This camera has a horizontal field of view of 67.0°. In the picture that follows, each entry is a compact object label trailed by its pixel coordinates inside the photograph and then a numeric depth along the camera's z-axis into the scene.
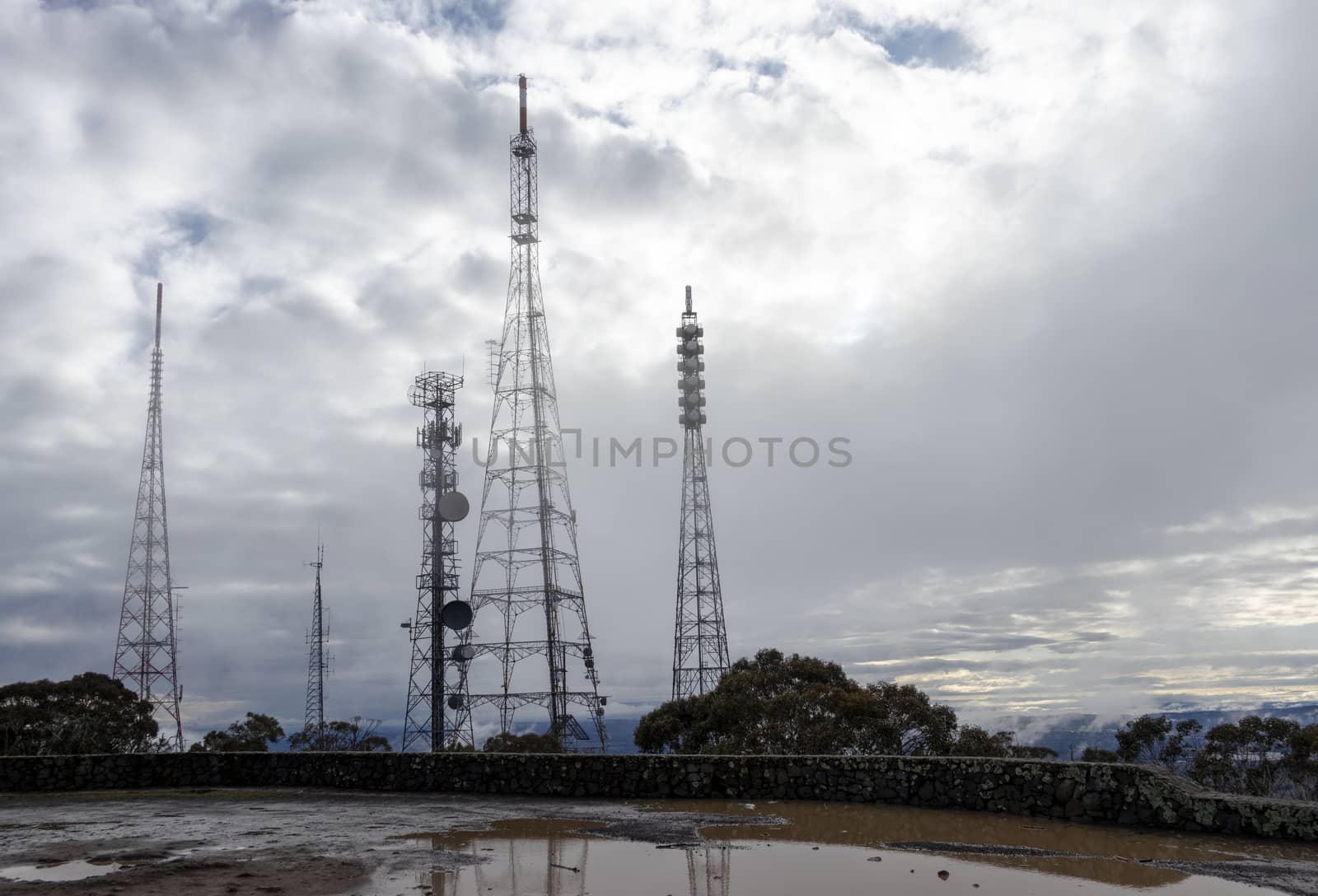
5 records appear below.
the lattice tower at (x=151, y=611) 47.72
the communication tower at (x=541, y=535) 44.50
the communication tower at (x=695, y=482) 39.72
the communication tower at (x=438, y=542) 52.25
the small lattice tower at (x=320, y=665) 63.84
